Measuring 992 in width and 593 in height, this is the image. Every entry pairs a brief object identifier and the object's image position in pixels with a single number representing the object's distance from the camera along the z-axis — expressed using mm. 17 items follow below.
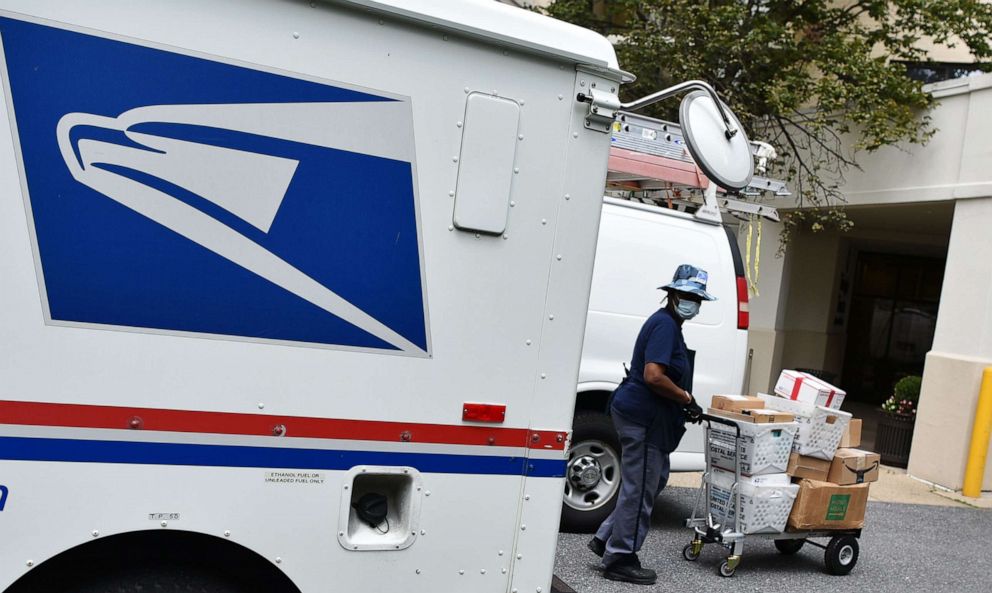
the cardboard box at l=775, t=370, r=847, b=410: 6652
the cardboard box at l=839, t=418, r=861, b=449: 6793
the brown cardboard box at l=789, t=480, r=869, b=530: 6520
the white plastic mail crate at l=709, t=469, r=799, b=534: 6371
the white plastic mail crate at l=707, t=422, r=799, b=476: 6348
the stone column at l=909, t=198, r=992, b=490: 10570
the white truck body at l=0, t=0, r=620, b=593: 2703
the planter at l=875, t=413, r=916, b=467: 11898
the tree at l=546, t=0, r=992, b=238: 11891
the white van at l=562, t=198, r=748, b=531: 6977
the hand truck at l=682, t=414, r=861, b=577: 6410
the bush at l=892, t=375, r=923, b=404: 12102
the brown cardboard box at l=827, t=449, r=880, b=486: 6625
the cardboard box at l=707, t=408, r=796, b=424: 6348
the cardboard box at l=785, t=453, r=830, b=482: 6566
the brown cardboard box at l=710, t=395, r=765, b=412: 6527
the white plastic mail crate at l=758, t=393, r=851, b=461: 6539
